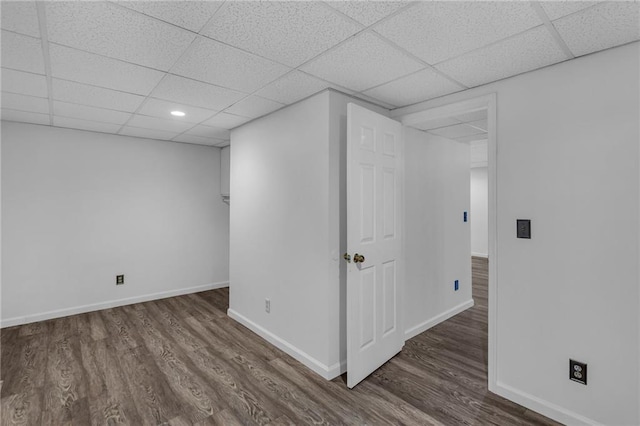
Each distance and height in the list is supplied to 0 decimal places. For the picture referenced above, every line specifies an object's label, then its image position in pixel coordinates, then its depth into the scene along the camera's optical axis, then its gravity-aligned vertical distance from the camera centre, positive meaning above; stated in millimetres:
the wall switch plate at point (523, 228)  2176 -102
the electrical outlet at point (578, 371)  1940 -982
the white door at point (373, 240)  2416 -218
